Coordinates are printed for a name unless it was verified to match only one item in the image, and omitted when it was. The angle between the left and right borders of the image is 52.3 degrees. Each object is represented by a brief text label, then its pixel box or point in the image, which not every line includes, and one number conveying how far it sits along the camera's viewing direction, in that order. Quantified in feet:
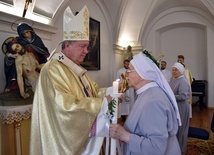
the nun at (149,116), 4.64
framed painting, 19.02
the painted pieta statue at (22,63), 8.34
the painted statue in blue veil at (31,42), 8.64
